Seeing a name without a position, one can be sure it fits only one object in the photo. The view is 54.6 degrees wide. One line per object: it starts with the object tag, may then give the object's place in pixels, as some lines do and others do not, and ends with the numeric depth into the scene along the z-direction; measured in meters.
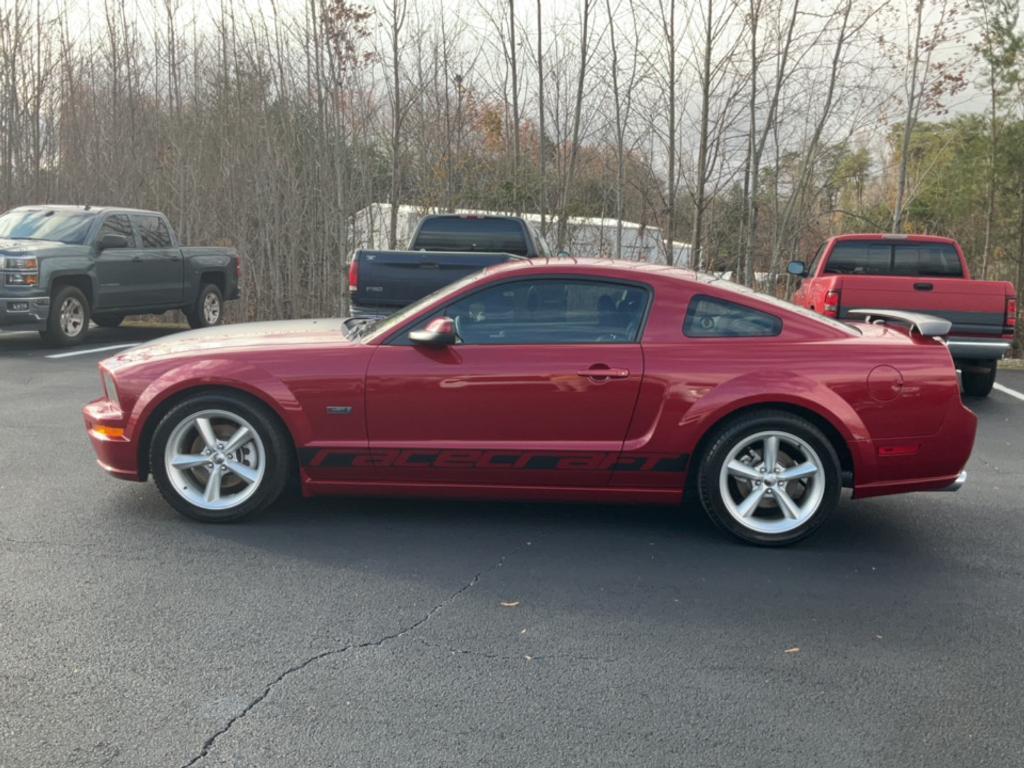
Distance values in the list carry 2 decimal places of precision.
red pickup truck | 9.92
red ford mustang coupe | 5.05
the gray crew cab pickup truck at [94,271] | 12.55
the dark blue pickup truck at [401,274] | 10.05
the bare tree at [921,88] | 16.33
